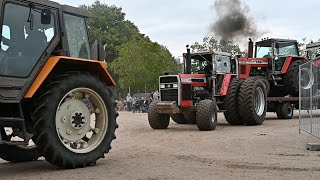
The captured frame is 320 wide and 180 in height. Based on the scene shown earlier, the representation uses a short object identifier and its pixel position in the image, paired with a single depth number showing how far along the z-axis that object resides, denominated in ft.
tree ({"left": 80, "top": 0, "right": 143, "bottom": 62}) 202.80
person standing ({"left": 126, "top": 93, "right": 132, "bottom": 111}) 118.62
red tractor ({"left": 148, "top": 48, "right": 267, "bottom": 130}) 47.70
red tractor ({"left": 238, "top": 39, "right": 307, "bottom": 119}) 59.16
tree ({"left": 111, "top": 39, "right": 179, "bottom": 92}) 152.56
